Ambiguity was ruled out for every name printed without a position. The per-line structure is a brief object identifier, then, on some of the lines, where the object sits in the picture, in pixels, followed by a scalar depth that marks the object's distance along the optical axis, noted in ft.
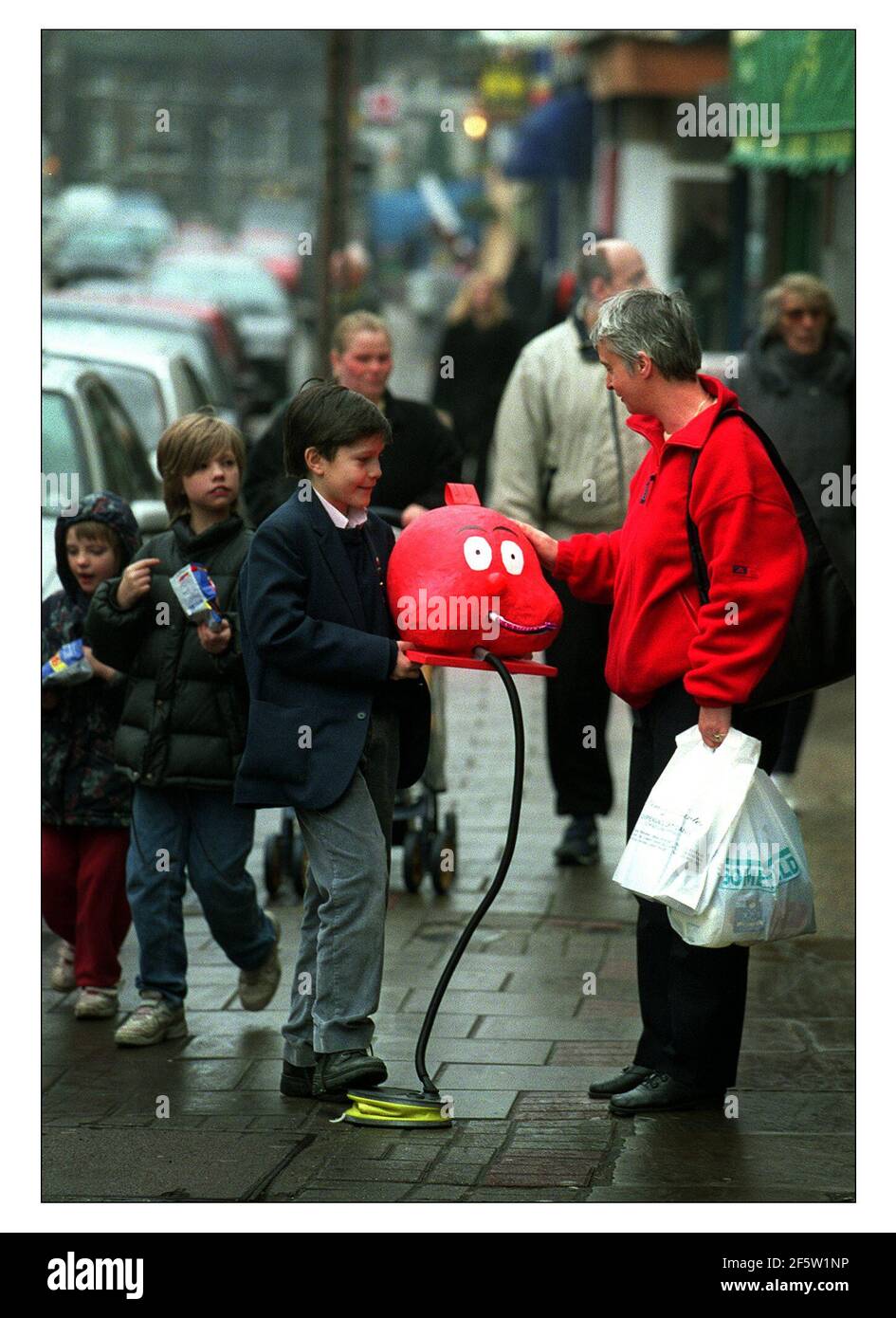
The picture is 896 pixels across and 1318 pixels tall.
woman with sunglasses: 29.07
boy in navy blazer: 16.52
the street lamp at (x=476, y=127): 78.55
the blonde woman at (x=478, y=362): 47.03
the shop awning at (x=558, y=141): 92.43
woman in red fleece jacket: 16.19
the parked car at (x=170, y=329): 39.99
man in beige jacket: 24.99
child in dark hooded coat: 20.02
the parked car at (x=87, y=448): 26.55
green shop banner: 40.32
